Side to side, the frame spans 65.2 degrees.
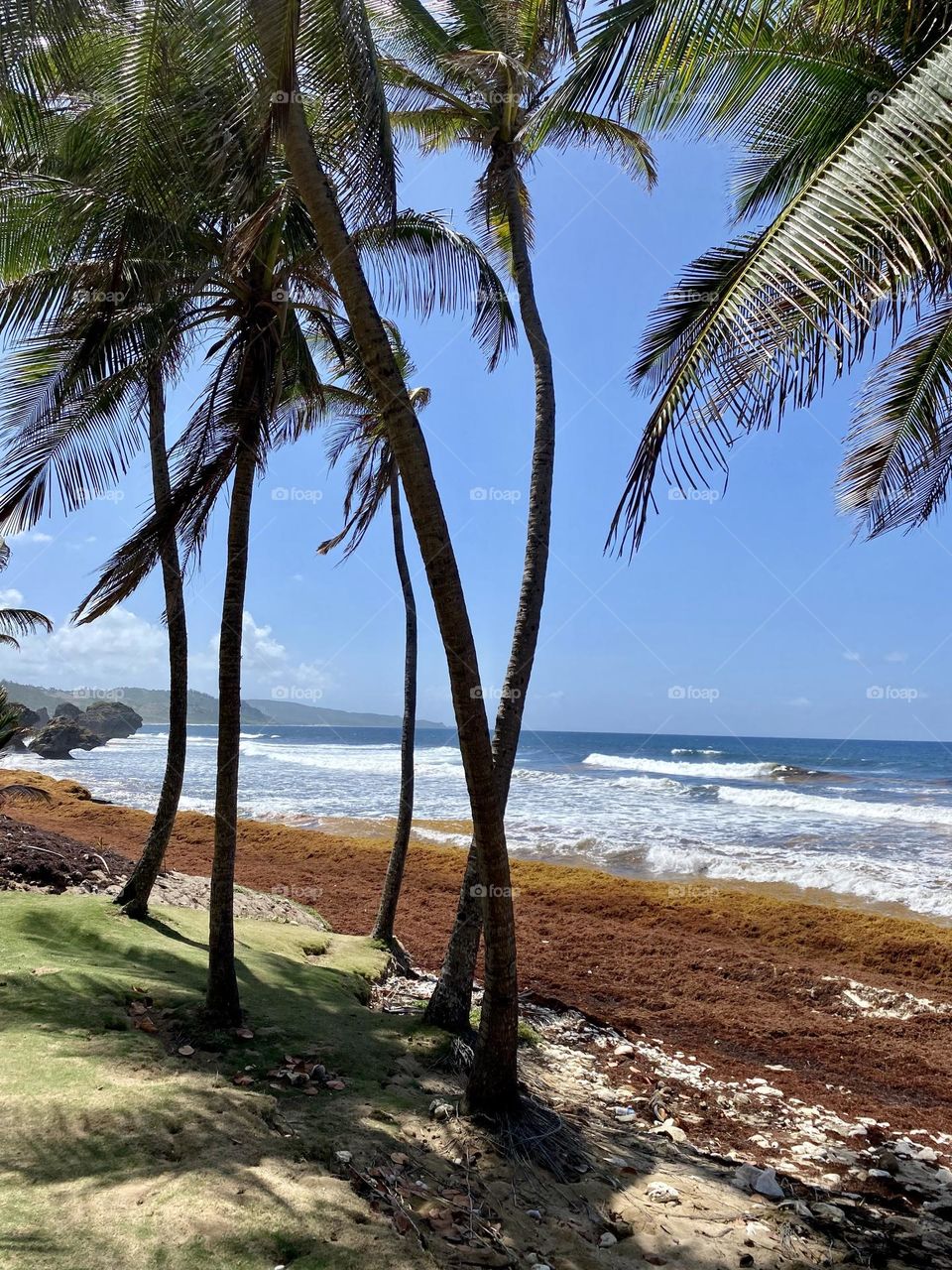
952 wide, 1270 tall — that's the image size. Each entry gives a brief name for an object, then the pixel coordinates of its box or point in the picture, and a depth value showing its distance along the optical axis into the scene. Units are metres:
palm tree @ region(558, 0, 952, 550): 3.15
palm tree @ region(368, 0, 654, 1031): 6.09
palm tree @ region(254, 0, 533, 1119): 4.02
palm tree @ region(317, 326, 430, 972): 9.16
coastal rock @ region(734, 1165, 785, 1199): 4.28
